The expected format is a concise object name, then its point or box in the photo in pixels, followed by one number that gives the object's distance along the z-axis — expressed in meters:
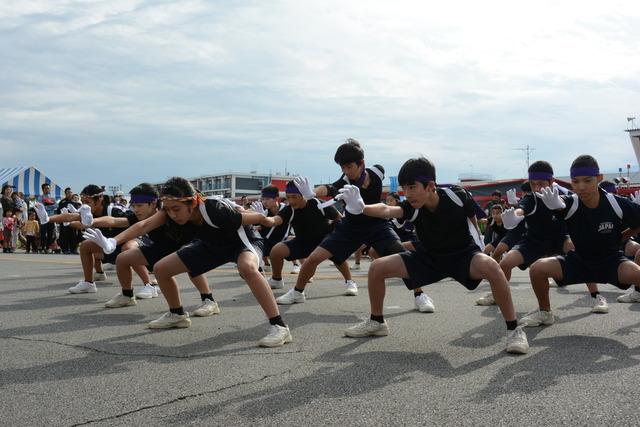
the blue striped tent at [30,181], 22.38
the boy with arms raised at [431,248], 4.84
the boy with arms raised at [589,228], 5.51
